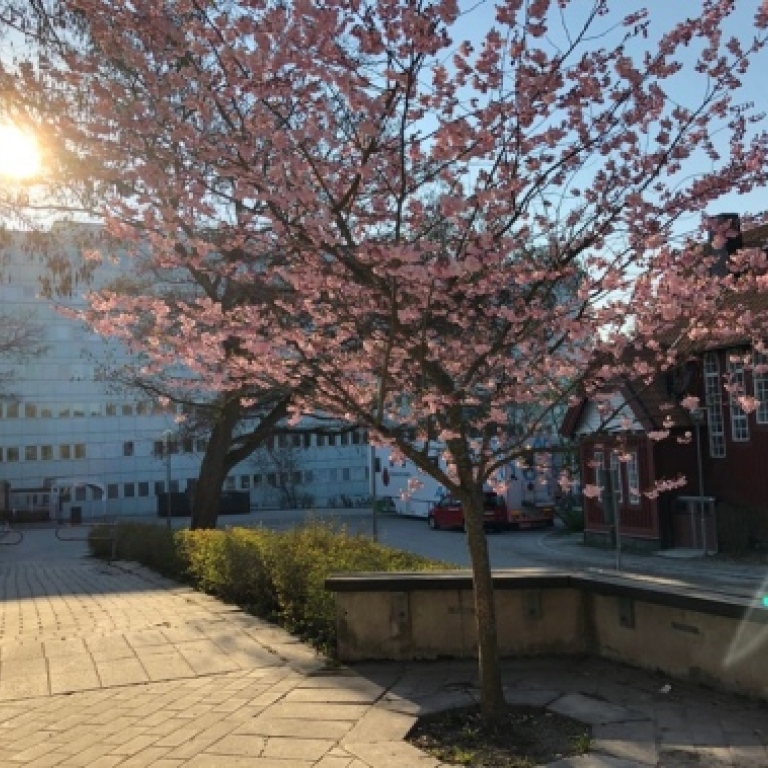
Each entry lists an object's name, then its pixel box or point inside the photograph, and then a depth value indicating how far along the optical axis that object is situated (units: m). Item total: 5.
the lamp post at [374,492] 14.65
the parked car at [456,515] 35.28
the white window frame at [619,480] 27.55
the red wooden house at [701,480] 22.98
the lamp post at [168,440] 32.28
